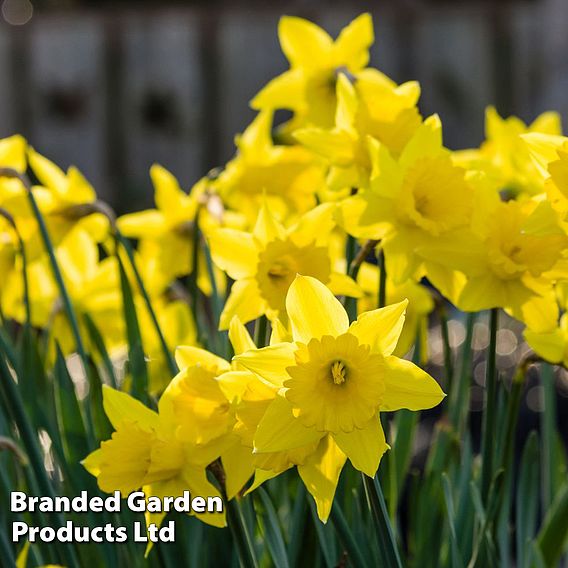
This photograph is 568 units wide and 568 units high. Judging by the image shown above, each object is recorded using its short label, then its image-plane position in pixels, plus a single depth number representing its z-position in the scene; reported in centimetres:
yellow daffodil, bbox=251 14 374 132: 221
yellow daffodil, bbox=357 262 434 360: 216
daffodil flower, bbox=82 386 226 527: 198
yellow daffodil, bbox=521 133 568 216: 200
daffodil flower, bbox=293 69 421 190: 210
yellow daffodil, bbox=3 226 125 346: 229
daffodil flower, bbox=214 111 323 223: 221
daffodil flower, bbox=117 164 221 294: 229
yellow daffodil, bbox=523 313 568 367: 205
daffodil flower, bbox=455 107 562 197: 217
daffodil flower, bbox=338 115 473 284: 205
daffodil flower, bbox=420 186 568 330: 204
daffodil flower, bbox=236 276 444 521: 193
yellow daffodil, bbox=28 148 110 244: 220
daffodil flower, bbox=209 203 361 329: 206
